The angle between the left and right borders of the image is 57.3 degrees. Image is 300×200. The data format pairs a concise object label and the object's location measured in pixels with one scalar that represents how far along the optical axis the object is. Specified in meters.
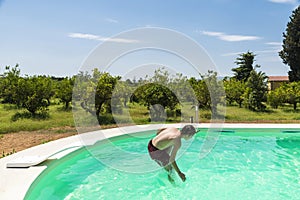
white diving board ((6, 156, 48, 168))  4.79
